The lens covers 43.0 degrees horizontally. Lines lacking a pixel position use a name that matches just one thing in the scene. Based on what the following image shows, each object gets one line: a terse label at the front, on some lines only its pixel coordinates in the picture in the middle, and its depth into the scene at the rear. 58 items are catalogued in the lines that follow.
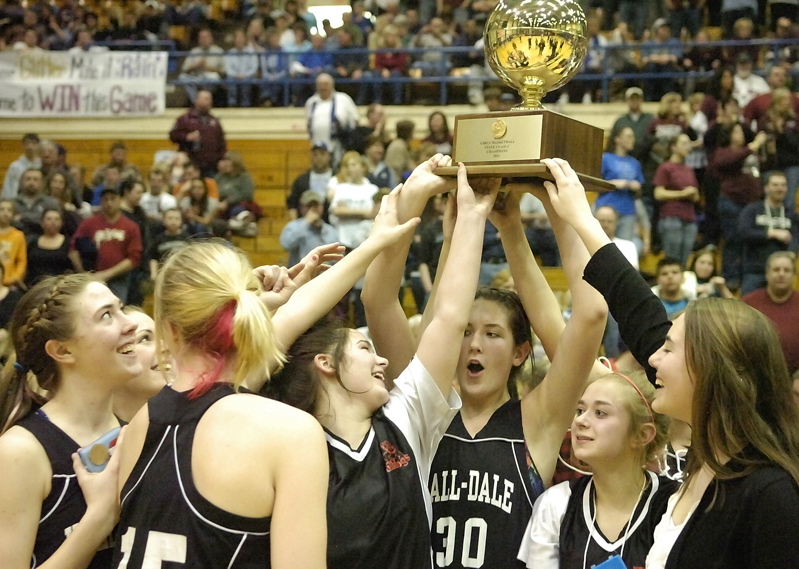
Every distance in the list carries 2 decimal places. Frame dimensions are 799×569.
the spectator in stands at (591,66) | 12.26
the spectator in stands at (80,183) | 10.32
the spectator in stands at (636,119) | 9.50
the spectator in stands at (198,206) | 9.34
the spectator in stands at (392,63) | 12.70
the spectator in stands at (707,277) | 7.30
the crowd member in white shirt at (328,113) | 10.59
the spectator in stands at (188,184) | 9.79
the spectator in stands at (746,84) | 10.22
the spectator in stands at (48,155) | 10.65
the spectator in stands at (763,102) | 9.34
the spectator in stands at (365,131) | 10.19
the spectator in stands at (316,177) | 9.58
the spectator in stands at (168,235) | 8.70
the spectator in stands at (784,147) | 8.81
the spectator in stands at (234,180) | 10.41
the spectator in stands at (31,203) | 8.95
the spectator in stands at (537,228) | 8.29
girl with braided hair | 2.20
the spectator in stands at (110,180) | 10.27
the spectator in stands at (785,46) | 11.29
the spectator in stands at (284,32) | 13.46
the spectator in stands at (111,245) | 8.64
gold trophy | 2.71
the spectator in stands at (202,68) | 13.04
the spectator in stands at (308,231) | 8.36
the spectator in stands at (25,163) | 10.59
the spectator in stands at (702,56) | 11.69
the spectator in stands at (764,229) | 7.92
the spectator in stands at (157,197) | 9.71
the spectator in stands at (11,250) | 8.29
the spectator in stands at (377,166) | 9.16
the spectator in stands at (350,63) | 12.52
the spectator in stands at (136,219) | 8.79
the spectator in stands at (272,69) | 13.04
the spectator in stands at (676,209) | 8.77
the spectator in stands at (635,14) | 12.50
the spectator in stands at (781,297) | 6.45
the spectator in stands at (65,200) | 9.19
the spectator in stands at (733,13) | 12.05
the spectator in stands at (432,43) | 12.75
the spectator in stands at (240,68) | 13.24
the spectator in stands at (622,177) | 8.48
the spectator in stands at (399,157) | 9.50
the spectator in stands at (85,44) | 13.19
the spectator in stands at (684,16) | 12.34
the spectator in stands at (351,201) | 8.44
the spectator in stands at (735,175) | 8.66
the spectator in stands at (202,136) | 10.72
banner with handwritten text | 12.56
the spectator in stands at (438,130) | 9.85
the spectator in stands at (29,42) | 13.01
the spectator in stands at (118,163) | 10.73
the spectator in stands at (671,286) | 6.73
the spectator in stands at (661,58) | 11.80
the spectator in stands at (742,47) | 11.65
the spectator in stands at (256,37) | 13.40
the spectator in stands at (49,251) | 8.59
